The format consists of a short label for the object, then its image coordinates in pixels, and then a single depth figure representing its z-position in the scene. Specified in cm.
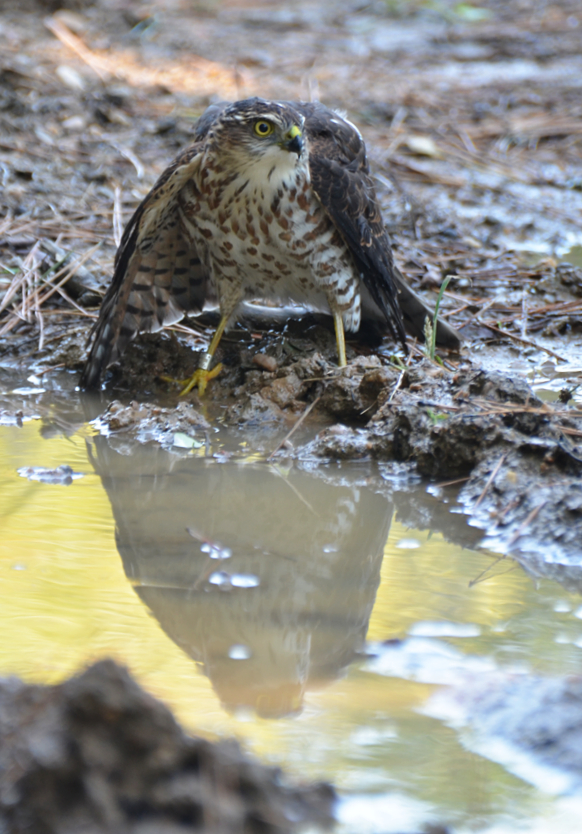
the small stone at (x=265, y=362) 767
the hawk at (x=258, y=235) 707
